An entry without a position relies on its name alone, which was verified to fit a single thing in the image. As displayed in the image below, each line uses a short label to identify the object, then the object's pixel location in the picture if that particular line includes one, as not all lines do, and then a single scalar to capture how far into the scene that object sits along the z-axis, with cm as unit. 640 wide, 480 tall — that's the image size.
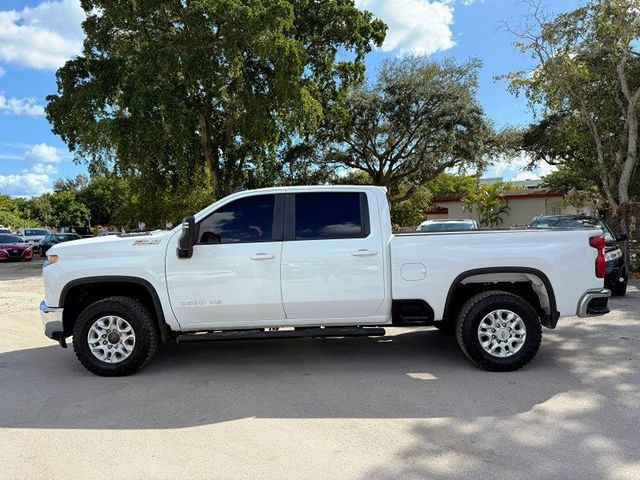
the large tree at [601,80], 1453
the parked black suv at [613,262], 1018
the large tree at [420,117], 2658
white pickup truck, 556
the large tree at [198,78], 1911
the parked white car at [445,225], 1451
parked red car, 2592
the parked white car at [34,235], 3306
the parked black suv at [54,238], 2764
